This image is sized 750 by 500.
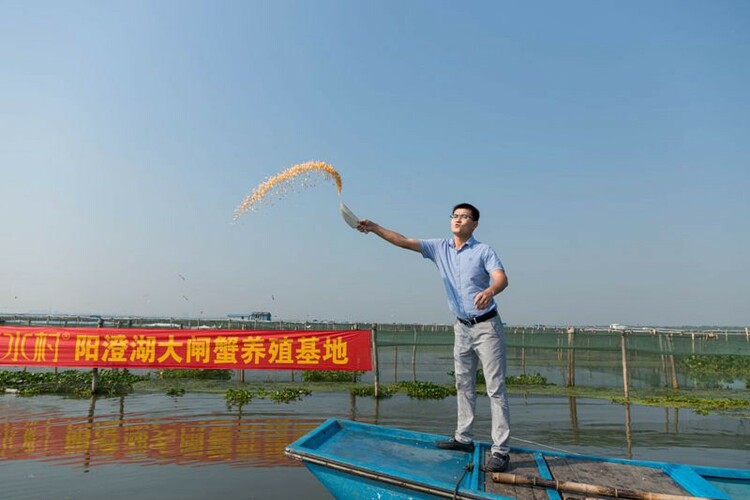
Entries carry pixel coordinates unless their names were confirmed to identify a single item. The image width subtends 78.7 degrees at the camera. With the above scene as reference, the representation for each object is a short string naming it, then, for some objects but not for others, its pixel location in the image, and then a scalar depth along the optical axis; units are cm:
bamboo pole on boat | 308
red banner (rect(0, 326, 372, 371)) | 1094
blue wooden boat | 322
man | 391
